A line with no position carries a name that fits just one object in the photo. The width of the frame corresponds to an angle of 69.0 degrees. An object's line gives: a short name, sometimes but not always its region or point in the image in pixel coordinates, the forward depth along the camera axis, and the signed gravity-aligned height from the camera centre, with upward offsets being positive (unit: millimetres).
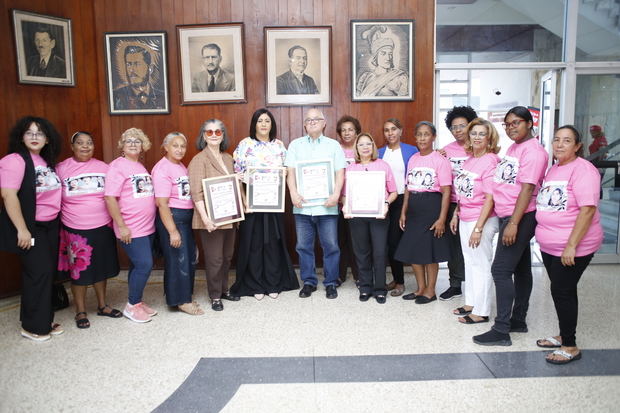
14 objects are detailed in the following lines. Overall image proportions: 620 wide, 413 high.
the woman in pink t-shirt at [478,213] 3037 -437
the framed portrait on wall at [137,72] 4523 +815
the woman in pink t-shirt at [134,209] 3240 -400
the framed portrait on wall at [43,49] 4012 +976
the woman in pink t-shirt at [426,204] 3488 -423
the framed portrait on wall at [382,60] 4484 +900
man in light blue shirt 3732 -468
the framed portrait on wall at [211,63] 4496 +891
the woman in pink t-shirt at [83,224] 3262 -507
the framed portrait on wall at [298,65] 4500 +861
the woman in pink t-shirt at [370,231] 3629 -655
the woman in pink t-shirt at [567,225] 2424 -426
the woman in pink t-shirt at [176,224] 3352 -537
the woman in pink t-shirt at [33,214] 2926 -391
